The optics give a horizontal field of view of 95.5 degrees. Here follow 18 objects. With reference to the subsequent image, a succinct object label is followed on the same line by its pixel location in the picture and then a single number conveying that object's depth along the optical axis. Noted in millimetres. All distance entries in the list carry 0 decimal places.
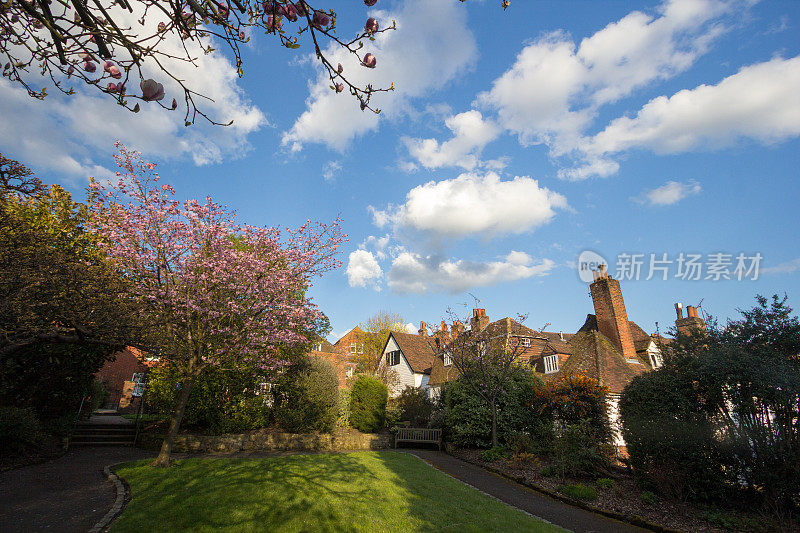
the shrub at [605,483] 11430
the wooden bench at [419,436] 19312
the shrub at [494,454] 15337
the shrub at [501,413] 17484
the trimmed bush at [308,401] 17516
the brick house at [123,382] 27750
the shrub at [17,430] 11836
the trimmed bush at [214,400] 16094
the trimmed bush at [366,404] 19953
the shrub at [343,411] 19266
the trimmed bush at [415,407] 22391
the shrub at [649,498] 10051
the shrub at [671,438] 9820
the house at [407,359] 36031
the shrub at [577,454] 12438
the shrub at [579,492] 10570
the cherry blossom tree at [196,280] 12086
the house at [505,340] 21022
